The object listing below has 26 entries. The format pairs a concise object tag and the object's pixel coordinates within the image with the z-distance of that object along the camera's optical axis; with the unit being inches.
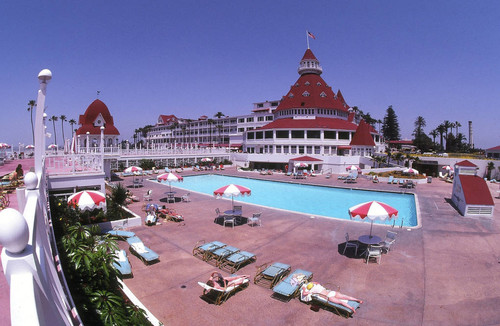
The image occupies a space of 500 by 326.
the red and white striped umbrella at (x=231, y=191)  590.9
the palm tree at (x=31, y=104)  3103.8
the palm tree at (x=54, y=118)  4033.2
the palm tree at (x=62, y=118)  4187.0
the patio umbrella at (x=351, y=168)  1341.8
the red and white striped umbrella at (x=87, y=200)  455.5
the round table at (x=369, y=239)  447.2
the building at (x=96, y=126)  1415.2
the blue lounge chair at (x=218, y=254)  416.2
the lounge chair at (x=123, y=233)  489.1
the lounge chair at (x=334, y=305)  297.0
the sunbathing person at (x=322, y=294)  300.9
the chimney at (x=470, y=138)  3448.3
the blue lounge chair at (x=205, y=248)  434.9
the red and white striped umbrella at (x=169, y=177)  790.5
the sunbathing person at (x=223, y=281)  318.7
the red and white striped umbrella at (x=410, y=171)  1246.7
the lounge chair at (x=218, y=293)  314.8
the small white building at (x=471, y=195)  684.1
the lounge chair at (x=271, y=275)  358.6
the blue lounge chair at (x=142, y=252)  405.6
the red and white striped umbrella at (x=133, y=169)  977.9
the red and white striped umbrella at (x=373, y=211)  427.8
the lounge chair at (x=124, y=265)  362.3
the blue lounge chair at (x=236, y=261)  396.2
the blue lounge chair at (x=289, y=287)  323.9
